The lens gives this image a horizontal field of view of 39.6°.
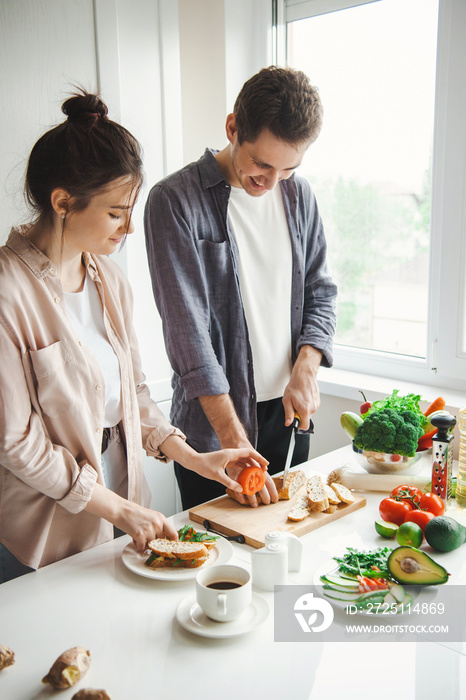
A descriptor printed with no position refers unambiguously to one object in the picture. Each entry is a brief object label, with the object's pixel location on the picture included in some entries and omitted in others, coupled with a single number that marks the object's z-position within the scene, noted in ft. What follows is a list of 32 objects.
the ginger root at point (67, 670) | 3.08
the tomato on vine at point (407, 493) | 5.13
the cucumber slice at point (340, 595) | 3.77
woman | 4.35
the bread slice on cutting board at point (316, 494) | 5.01
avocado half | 3.95
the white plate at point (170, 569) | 4.09
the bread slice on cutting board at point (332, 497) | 5.16
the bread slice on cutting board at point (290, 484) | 5.26
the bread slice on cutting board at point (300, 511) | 4.86
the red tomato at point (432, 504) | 5.04
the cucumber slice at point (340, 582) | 3.85
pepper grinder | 5.41
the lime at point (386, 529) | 4.70
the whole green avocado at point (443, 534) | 4.47
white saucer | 3.47
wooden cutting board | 4.73
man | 5.41
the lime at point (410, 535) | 4.49
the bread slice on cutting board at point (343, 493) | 5.23
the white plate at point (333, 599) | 3.83
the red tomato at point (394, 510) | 4.87
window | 7.88
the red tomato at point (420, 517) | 4.71
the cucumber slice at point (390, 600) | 3.78
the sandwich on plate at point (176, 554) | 4.22
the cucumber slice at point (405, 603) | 3.73
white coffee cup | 3.48
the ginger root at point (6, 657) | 3.22
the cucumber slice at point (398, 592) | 3.79
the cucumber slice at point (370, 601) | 3.74
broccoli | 5.69
